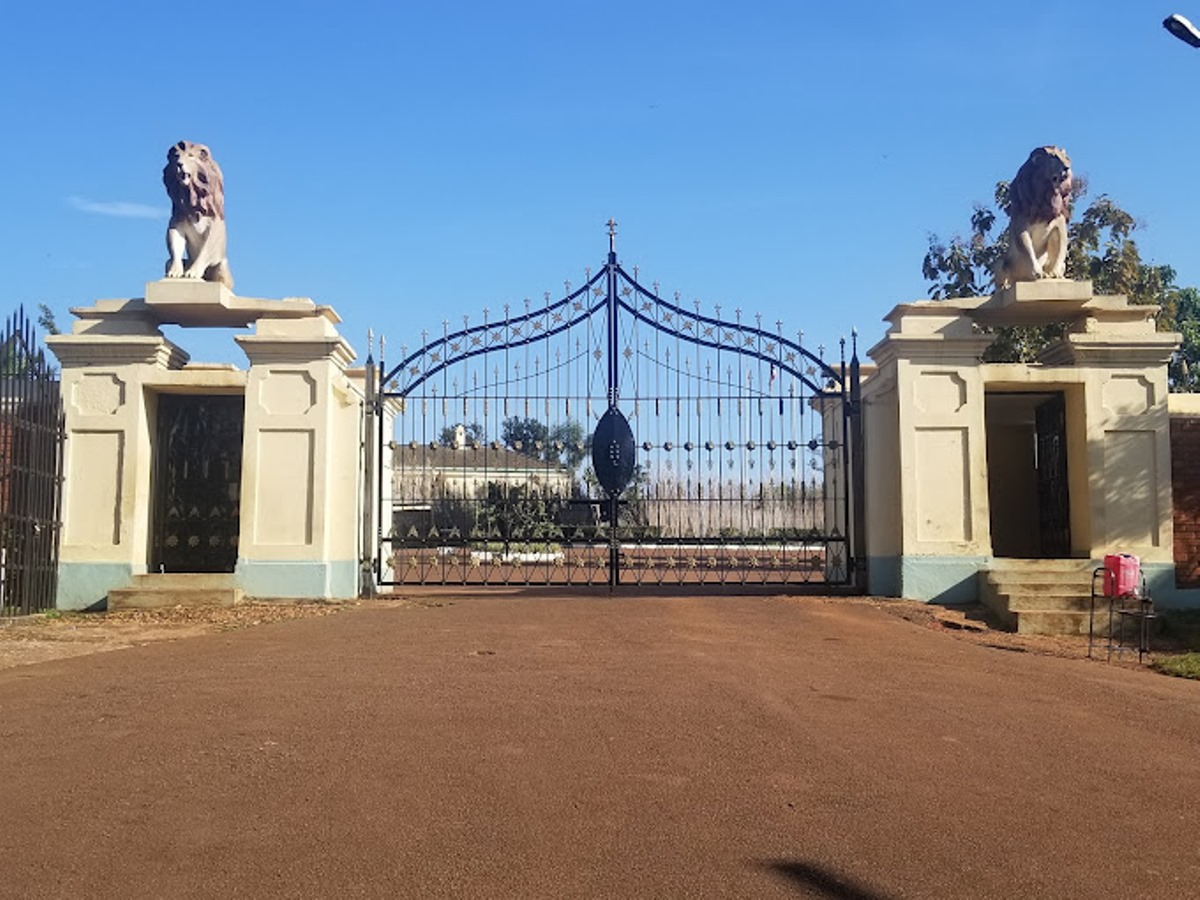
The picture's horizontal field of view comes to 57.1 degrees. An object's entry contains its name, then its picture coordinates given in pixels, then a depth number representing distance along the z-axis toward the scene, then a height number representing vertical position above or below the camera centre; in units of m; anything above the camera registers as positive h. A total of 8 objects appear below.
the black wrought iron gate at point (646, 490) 13.98 +0.40
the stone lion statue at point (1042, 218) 13.55 +3.76
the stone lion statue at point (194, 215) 13.55 +3.79
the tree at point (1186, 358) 27.08 +4.18
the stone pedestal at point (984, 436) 12.95 +1.00
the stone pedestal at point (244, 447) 13.00 +0.94
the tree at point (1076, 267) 20.34 +4.88
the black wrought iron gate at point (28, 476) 11.71 +0.49
